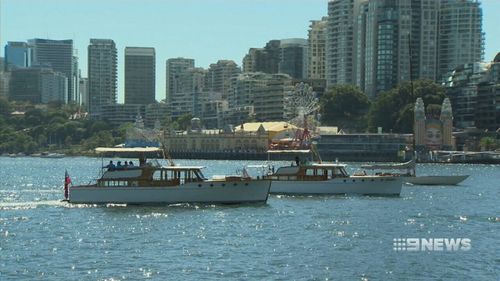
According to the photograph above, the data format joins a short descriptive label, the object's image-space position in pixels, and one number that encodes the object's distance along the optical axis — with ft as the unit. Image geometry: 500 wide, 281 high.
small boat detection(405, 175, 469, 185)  331.16
